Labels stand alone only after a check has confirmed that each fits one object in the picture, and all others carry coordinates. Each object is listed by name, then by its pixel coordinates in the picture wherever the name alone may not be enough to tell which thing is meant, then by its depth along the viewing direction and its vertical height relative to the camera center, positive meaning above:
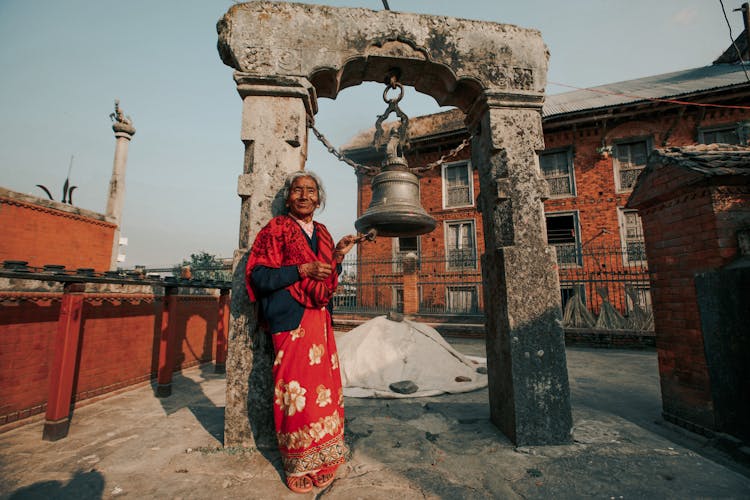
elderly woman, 1.92 -0.36
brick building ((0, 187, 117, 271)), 6.40 +1.29
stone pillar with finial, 10.62 +4.49
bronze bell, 2.85 +0.76
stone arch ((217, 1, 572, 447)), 2.36 +1.25
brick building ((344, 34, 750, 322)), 11.14 +4.80
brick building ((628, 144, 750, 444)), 2.52 +0.07
